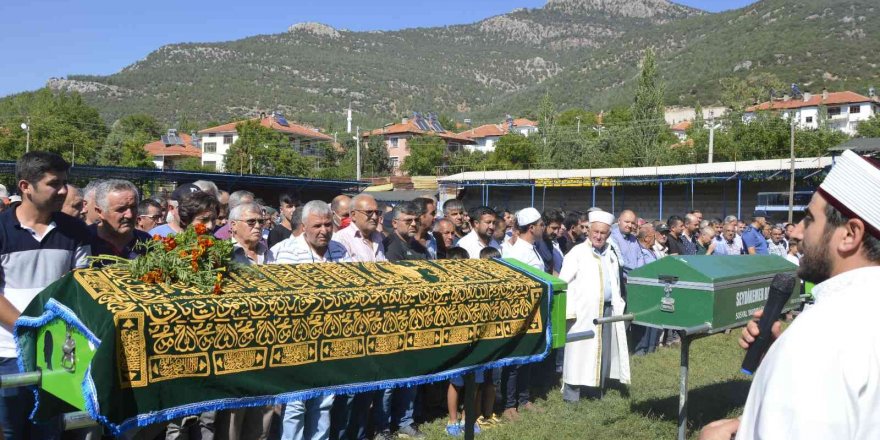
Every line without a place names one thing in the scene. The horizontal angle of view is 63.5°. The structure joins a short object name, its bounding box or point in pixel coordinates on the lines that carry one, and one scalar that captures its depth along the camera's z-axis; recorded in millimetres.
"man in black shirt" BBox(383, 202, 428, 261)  6668
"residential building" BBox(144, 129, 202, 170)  79562
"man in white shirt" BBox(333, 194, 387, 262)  6074
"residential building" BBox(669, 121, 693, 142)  90375
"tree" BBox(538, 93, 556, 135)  65625
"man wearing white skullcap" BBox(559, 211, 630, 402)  7125
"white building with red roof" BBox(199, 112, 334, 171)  82375
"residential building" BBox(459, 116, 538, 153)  102625
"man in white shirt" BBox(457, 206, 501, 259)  7242
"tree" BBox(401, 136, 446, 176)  77000
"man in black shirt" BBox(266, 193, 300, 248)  7757
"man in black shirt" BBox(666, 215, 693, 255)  10992
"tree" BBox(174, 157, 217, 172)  73125
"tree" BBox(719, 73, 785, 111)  79125
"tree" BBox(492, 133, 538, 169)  66375
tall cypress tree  53406
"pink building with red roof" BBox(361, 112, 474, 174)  89688
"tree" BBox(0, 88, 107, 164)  59969
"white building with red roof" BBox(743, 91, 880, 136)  83438
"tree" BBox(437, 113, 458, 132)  115062
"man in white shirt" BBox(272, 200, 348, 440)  4789
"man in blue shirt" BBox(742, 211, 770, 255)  13703
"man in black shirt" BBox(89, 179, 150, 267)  4363
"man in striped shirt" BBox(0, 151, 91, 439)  3770
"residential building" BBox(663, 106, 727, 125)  99188
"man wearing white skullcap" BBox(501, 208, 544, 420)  6723
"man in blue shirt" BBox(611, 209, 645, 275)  9492
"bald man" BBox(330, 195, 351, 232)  7580
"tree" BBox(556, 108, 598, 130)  89750
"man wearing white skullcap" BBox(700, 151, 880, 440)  1569
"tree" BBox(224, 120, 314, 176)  62594
